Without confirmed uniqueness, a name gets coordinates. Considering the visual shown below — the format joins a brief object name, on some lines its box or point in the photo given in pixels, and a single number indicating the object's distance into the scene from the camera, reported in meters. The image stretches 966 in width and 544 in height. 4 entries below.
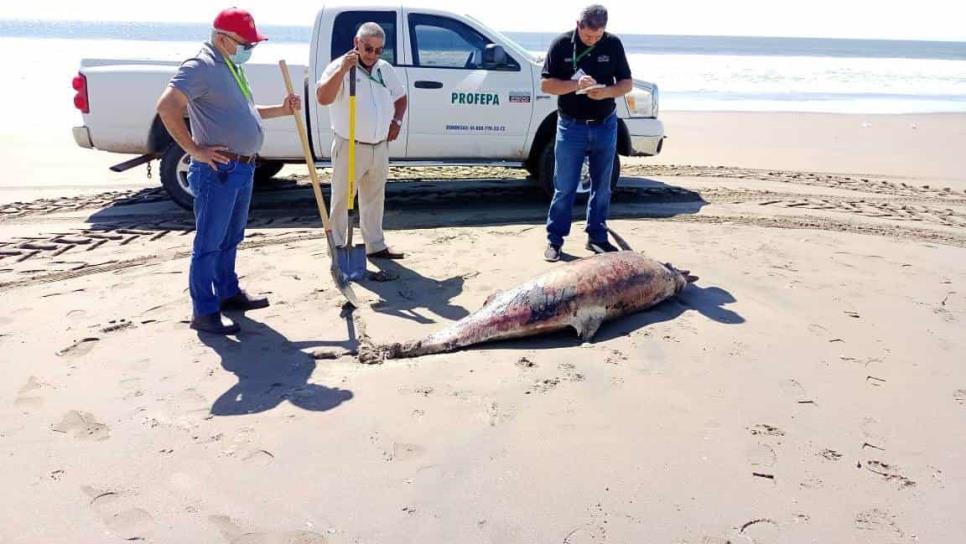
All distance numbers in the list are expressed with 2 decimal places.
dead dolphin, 4.45
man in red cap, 4.15
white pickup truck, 7.26
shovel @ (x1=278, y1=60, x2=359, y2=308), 4.97
